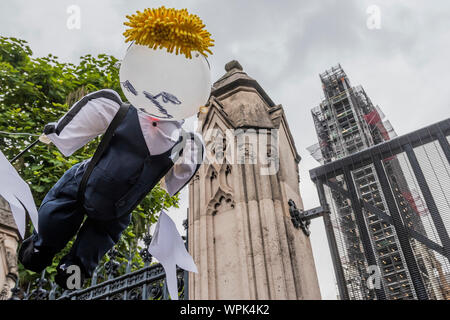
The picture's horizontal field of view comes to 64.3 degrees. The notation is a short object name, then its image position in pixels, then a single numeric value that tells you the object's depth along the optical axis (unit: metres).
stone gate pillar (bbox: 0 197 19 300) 3.16
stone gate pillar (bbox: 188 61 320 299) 2.57
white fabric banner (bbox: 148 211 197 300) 1.96
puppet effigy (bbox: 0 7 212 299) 1.52
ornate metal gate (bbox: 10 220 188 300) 3.02
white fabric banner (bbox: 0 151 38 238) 1.51
